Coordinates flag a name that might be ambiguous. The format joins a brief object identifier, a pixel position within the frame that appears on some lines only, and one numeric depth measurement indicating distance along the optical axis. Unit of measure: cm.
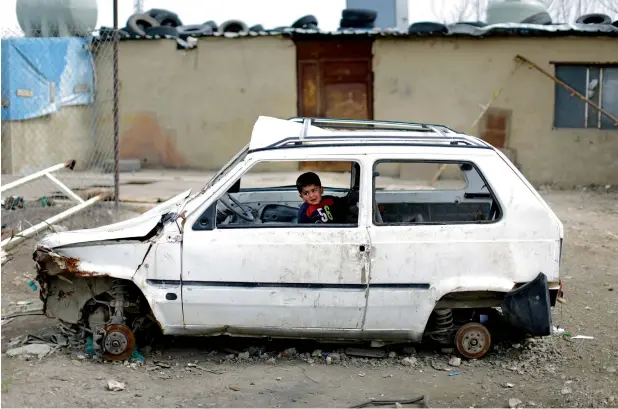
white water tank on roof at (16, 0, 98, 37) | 1498
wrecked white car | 508
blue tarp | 1289
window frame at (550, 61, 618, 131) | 1414
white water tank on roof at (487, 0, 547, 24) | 1830
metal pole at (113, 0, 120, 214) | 951
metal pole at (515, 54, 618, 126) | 1369
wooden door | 1440
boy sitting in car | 542
